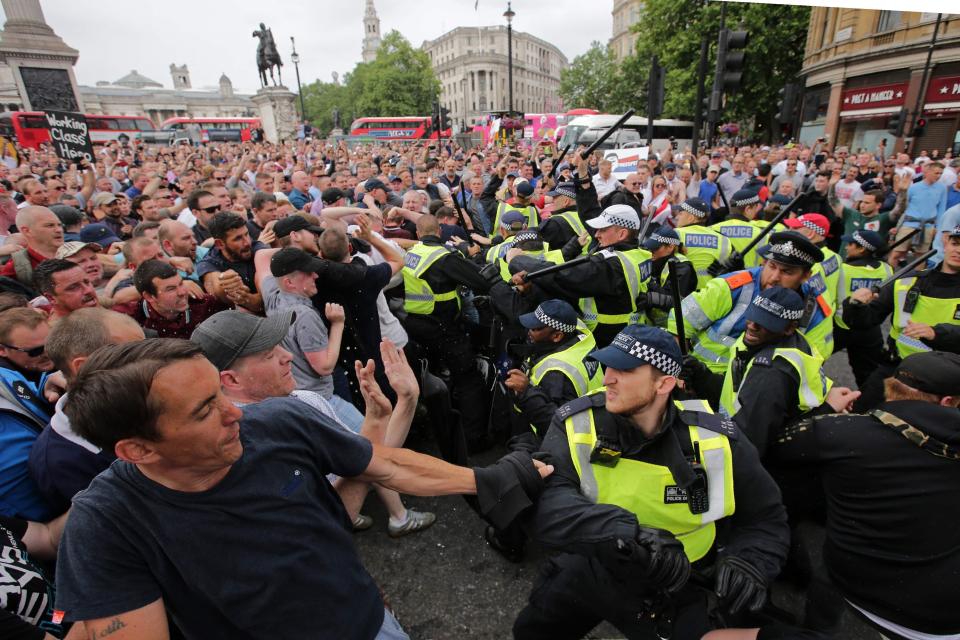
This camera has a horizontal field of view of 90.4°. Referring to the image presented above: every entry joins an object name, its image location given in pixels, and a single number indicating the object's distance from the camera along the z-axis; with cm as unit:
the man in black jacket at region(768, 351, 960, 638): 190
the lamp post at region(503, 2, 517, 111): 2242
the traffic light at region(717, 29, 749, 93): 721
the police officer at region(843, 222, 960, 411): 334
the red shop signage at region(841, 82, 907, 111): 2186
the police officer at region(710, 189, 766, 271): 535
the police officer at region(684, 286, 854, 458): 249
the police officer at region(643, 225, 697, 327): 452
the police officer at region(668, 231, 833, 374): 344
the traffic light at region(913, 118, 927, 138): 1407
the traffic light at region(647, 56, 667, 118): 834
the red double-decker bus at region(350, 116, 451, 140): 4166
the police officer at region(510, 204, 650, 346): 409
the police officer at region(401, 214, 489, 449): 424
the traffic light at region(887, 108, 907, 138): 1366
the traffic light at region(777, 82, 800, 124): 1005
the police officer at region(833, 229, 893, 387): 415
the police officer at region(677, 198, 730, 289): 509
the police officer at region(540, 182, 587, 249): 620
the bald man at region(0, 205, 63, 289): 397
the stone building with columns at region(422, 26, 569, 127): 8869
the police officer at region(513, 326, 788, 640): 179
